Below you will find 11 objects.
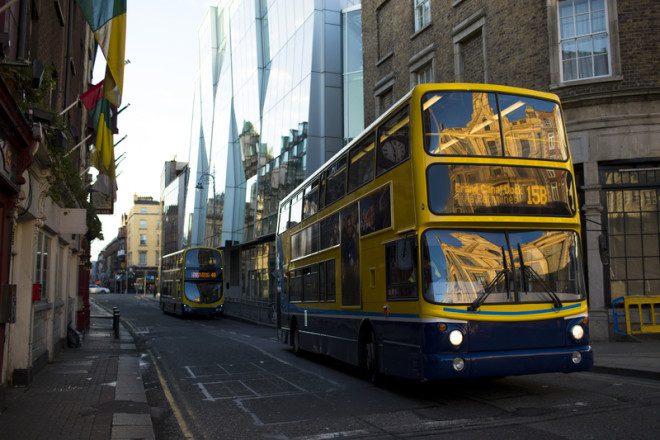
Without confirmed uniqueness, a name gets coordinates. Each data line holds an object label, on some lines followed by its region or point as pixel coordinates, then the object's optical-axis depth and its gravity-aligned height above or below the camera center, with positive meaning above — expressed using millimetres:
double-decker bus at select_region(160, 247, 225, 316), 34000 +97
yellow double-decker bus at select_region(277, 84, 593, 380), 8062 +546
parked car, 91788 -599
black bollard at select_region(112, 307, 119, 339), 21150 -1253
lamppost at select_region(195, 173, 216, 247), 54625 +4638
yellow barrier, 14375 -821
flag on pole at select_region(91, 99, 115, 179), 16312 +4098
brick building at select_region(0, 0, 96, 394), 8227 +1661
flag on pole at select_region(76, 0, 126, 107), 11125 +4821
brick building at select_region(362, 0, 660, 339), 15508 +4229
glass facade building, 34969 +11302
